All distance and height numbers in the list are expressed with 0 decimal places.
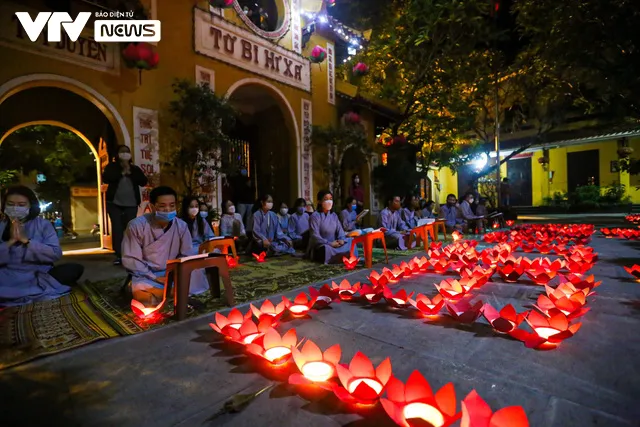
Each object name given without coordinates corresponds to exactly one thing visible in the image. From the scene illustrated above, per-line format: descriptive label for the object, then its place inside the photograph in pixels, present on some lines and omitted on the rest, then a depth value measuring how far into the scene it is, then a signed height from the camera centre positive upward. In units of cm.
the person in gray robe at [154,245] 307 -36
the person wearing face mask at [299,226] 715 -49
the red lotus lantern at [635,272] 342 -81
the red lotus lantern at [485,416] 109 -74
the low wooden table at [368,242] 481 -58
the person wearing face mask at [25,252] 317 -40
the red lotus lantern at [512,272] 361 -81
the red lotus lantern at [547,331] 195 -81
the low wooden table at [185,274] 266 -55
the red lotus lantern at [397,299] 281 -83
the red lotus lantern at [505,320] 215 -80
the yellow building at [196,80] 580 +284
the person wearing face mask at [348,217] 713 -31
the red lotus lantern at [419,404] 121 -79
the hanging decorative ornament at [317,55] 988 +455
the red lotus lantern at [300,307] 267 -83
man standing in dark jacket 522 +30
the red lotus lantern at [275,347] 183 -81
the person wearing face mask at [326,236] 550 -57
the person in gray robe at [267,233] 647 -56
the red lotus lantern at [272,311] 235 -77
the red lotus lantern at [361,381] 141 -79
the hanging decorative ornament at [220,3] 716 +446
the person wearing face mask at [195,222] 487 -24
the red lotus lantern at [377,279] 315 -76
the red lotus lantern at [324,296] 286 -84
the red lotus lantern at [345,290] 313 -83
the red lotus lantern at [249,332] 207 -80
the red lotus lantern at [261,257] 578 -91
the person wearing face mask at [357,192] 1082 +37
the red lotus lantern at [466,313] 235 -82
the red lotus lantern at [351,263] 483 -88
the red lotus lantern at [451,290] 290 -80
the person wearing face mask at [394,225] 699 -52
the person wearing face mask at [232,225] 713 -41
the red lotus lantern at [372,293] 301 -84
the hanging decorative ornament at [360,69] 1055 +431
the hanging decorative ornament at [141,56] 615 +289
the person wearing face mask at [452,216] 977 -47
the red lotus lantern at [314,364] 160 -82
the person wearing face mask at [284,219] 744 -32
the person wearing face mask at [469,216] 973 -47
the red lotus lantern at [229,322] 224 -79
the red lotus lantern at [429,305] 255 -81
